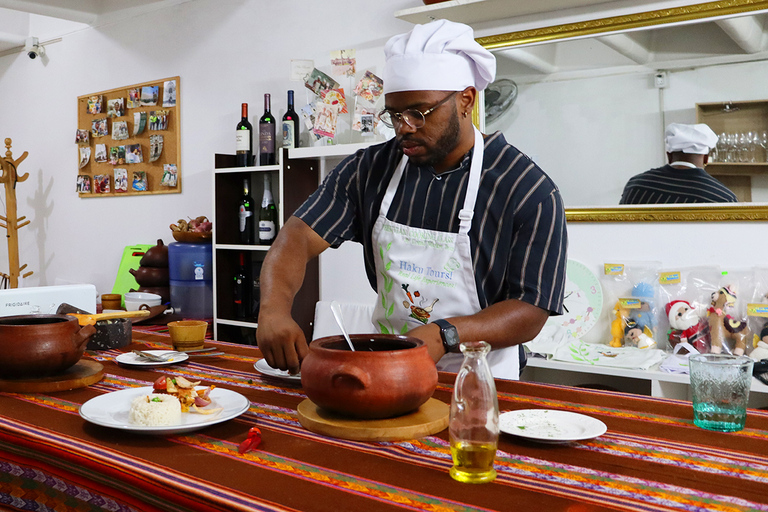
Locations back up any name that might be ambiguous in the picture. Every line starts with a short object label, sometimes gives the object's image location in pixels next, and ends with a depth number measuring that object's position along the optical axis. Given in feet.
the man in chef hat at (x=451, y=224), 5.44
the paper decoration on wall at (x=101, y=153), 17.03
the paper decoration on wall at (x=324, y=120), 11.96
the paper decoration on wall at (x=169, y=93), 15.23
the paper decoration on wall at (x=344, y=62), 12.03
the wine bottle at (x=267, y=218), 12.49
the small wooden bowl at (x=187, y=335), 5.91
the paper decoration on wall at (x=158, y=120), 15.42
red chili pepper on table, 3.23
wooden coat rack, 18.04
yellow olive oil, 2.87
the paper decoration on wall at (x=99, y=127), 16.88
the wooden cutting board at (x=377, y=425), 3.40
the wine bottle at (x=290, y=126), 12.40
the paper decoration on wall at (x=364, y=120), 11.46
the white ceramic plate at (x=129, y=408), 3.41
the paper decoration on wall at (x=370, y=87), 11.89
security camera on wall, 18.72
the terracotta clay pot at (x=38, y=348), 4.40
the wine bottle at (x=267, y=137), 12.62
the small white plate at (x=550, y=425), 3.34
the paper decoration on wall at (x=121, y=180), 16.55
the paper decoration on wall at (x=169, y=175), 15.33
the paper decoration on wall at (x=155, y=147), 15.60
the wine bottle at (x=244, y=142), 12.74
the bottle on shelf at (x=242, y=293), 13.08
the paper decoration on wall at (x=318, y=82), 12.14
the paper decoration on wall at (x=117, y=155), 16.52
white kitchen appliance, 7.25
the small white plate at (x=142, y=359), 5.19
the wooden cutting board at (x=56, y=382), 4.43
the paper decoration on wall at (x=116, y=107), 16.40
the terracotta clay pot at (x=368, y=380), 3.40
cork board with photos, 15.39
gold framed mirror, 8.90
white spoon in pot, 3.78
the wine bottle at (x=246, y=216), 13.04
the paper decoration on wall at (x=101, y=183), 17.02
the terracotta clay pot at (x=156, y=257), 13.88
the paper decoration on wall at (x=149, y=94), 15.61
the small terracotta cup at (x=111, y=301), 12.98
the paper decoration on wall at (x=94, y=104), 16.98
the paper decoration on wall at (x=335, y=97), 12.01
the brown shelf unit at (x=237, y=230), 12.23
